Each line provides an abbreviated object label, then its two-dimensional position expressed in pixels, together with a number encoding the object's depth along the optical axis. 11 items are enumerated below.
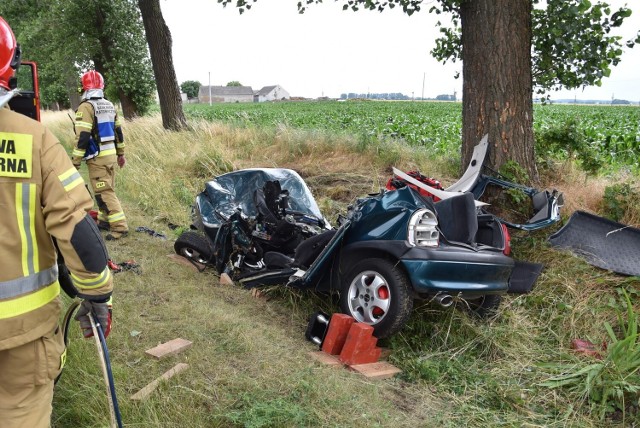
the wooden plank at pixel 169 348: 3.50
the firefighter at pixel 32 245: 1.99
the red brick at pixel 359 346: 3.69
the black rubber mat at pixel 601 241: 4.59
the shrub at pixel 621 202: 5.23
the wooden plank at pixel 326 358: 3.71
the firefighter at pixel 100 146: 6.98
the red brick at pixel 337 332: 3.89
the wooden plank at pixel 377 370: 3.56
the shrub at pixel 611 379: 3.26
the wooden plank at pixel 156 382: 3.02
